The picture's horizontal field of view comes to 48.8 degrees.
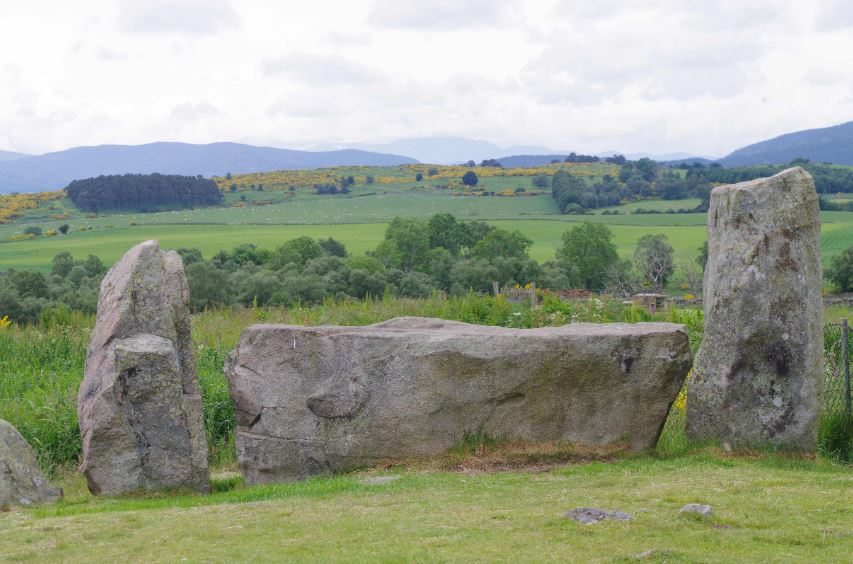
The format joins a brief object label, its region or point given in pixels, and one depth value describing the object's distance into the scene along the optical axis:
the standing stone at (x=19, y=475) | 14.00
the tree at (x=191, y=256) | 66.60
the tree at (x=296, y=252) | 71.38
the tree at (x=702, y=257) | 86.25
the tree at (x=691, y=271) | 84.31
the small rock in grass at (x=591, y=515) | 10.95
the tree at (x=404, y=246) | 80.56
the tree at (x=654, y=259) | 87.81
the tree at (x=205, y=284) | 48.16
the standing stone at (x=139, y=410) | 14.45
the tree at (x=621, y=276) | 80.94
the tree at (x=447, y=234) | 90.12
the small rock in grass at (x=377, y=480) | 14.53
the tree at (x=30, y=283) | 46.75
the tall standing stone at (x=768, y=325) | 15.41
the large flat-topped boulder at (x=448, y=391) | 15.70
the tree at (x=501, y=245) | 83.81
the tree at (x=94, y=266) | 65.12
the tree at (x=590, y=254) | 86.00
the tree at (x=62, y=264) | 62.25
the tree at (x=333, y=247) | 87.12
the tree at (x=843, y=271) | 73.75
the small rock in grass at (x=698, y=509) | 10.90
